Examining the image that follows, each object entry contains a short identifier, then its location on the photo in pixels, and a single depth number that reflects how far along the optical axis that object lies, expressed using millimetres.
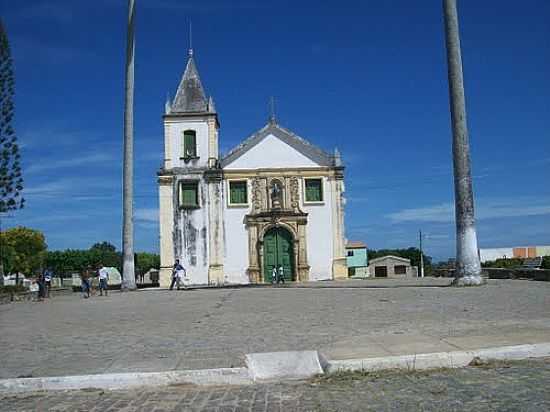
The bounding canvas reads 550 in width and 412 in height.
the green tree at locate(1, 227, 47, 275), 61781
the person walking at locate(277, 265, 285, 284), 35188
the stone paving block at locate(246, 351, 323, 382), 6840
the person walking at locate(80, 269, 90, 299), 24984
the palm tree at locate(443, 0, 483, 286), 20484
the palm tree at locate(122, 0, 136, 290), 26438
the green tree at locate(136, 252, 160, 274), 73062
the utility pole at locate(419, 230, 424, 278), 48331
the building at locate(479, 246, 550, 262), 53375
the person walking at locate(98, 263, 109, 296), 25875
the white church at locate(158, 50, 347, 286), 35594
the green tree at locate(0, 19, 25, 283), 29109
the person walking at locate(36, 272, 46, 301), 24641
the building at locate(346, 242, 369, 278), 51188
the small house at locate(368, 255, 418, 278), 49969
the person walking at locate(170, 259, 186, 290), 27953
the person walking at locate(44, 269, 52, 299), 25472
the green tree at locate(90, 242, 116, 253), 101300
